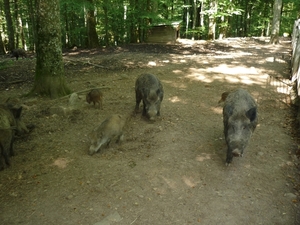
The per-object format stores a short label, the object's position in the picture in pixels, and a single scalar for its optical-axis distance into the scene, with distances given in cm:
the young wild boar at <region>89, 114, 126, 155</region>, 550
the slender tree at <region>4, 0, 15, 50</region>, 1906
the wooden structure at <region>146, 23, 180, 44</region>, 2020
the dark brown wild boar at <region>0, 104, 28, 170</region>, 484
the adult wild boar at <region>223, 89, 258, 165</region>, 487
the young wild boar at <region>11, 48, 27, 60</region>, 1541
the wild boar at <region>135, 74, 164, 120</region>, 663
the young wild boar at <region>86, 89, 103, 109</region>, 754
